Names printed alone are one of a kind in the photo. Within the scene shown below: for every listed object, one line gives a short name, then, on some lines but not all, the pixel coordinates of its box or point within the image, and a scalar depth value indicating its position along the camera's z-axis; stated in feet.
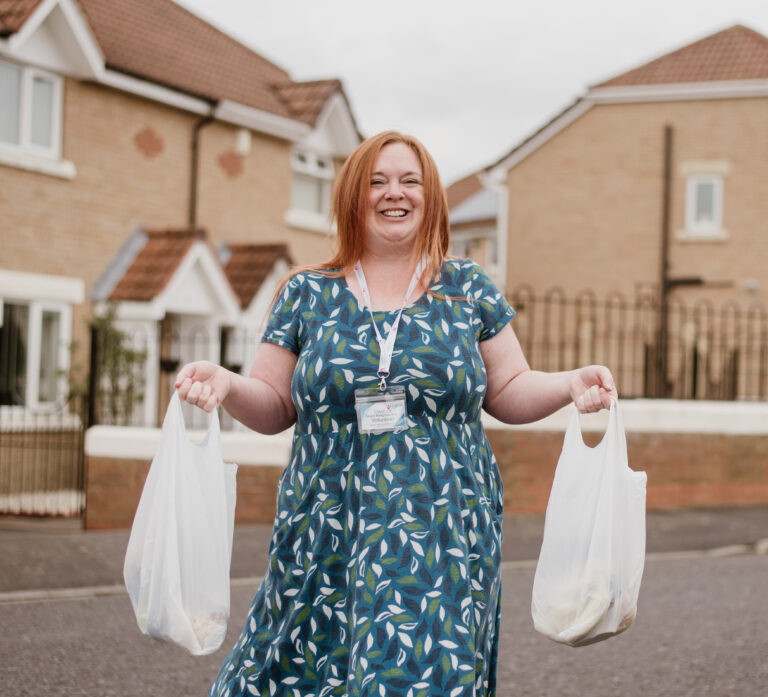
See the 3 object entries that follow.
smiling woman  9.25
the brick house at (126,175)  45.52
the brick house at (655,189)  70.54
